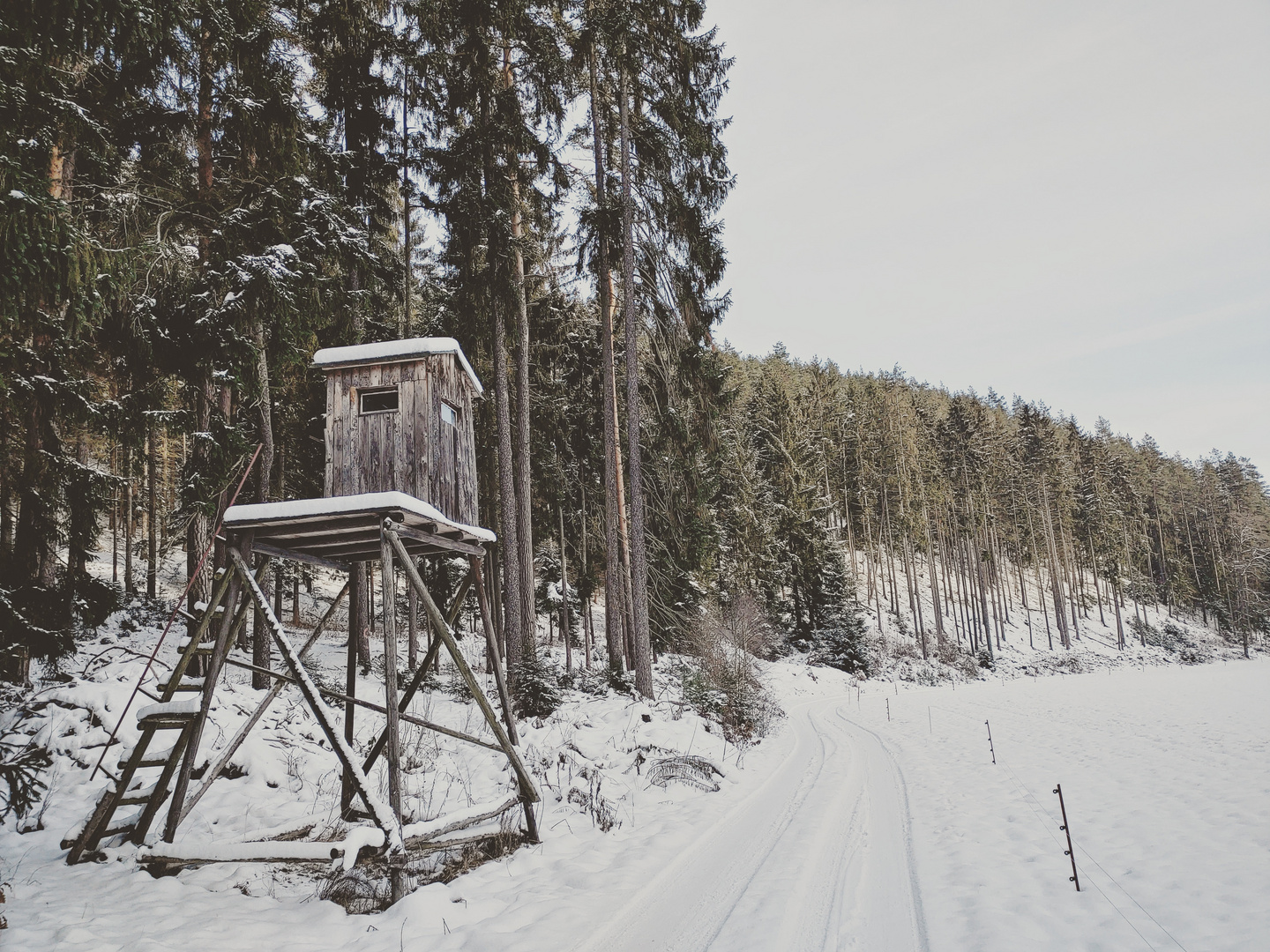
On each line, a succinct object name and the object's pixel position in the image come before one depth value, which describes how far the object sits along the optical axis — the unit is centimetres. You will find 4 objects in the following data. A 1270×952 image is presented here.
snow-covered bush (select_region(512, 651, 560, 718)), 1355
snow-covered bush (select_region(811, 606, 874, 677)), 3572
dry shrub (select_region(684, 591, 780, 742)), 1617
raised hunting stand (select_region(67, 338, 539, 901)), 689
